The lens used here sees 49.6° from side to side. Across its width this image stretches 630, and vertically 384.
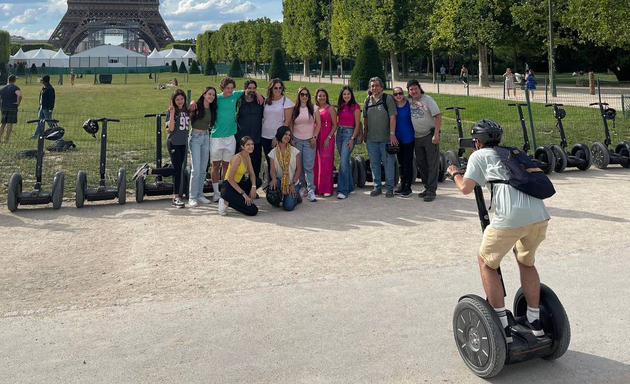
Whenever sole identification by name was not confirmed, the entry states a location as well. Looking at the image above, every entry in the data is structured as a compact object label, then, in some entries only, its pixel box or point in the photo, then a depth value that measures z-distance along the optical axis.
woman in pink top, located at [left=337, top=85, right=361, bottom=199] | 10.16
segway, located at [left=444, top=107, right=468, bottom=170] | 11.18
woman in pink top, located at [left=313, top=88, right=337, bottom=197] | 10.09
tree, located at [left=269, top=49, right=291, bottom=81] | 54.12
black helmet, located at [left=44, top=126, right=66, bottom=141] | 10.56
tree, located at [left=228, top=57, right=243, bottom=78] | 72.50
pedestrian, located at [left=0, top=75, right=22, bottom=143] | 16.33
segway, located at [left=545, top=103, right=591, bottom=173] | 12.09
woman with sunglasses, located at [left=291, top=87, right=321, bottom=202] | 9.87
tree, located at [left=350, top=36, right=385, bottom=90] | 36.94
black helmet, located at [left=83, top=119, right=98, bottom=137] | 9.92
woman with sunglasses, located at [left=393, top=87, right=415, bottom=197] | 9.95
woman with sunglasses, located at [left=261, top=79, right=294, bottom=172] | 9.88
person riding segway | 4.21
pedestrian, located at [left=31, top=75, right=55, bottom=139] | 17.11
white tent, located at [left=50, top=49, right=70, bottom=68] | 85.25
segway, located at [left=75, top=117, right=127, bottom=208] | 9.66
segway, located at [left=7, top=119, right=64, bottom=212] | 9.42
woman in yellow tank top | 9.02
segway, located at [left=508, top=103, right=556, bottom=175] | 11.95
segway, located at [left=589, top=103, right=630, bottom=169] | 12.53
